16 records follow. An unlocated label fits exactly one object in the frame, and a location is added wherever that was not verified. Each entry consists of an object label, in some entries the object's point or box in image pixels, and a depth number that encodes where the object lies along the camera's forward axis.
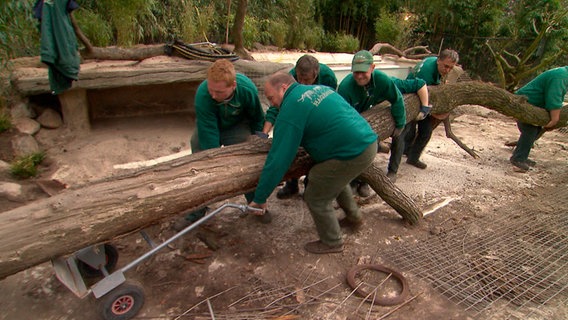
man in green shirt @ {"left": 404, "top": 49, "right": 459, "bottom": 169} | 4.02
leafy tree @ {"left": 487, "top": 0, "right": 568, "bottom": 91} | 9.88
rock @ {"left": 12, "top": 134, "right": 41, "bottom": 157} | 4.33
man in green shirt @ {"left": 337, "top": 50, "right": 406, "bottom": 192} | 3.03
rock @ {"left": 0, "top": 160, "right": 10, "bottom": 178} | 3.89
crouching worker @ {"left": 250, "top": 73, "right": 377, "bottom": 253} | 2.29
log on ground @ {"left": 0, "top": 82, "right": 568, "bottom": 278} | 1.90
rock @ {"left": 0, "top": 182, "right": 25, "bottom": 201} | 3.49
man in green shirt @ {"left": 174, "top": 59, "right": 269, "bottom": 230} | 2.57
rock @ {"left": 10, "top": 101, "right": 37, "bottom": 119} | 4.73
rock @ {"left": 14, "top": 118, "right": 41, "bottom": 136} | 4.61
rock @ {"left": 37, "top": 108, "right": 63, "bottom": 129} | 4.85
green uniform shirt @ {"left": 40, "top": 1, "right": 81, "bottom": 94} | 3.98
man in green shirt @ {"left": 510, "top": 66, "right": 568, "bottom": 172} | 4.49
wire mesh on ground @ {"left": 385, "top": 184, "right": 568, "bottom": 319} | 2.42
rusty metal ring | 2.35
